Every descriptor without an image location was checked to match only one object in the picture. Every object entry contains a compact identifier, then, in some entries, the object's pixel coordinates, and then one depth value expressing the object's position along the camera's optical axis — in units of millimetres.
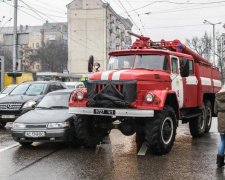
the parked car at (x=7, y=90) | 18962
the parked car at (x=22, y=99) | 15086
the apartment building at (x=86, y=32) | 84625
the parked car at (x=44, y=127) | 10234
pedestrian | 8289
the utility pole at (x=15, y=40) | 27875
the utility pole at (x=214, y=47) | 52475
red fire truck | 9461
